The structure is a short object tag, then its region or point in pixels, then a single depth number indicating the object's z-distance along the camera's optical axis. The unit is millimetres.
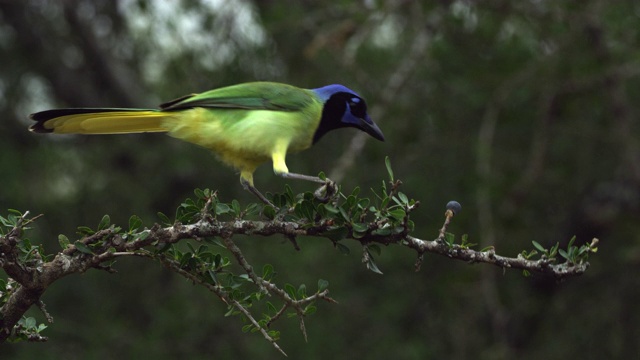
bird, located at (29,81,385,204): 7781
